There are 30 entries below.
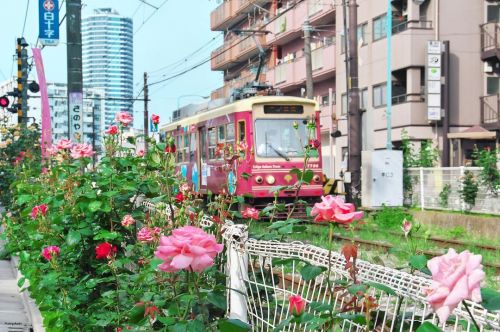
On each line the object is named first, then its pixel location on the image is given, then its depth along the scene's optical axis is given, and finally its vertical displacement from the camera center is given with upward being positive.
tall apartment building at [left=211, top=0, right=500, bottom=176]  27.20 +3.27
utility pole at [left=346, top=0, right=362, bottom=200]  19.89 +1.04
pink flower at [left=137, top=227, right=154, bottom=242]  3.31 -0.39
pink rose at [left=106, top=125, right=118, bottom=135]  4.79 +0.15
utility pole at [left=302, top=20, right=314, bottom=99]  24.92 +3.12
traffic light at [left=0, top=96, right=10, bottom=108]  20.19 +1.49
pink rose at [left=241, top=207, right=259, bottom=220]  3.48 -0.31
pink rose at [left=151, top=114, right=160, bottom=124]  4.47 +0.21
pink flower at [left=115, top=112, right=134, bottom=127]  4.87 +0.24
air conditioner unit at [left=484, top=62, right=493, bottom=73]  27.93 +3.13
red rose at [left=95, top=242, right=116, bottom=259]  3.49 -0.47
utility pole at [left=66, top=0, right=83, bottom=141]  9.20 +1.16
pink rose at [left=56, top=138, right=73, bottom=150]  5.54 +0.08
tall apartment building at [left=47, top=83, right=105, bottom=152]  114.06 +7.37
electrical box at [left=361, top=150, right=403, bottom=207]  19.30 -0.80
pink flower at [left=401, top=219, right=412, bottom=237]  2.72 -0.30
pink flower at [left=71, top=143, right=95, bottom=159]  5.06 +0.02
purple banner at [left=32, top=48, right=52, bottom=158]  10.99 +0.90
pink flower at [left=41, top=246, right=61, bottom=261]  4.12 -0.56
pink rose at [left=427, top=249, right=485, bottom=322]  1.36 -0.26
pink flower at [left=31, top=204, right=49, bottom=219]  4.79 -0.38
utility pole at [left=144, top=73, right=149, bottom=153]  44.41 +3.25
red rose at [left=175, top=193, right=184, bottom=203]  3.60 -0.23
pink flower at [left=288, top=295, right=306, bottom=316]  1.93 -0.42
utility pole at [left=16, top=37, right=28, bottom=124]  20.16 +2.07
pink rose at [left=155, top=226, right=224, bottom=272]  1.93 -0.27
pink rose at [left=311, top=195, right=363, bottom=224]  2.11 -0.18
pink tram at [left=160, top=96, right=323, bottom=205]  15.38 +0.34
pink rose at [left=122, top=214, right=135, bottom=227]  3.68 -0.35
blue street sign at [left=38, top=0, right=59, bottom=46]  13.57 +2.54
